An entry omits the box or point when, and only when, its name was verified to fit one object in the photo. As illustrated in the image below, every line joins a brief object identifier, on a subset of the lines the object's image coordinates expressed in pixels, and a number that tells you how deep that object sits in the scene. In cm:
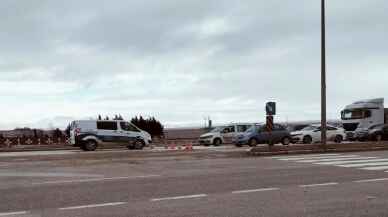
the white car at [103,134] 3142
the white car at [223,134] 3956
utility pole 2644
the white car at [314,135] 3856
